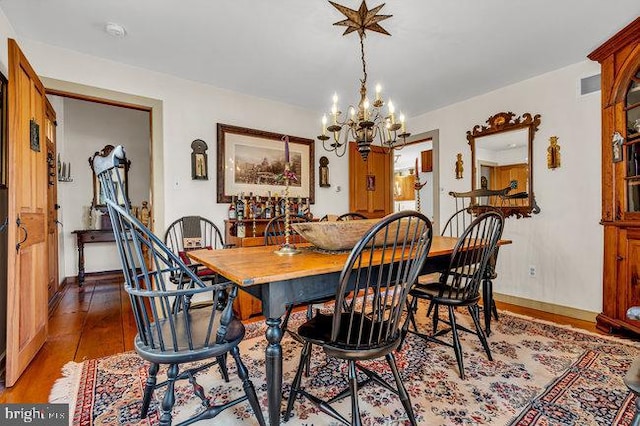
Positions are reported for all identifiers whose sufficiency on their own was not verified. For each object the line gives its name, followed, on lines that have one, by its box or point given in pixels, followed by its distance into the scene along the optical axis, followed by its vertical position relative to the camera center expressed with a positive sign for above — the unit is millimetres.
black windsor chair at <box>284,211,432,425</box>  1258 -542
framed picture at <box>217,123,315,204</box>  3662 +640
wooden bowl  1767 -104
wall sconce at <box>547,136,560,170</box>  3256 +609
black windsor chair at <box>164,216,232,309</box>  3217 -219
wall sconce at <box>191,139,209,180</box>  3463 +607
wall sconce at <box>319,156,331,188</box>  4488 +599
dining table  1286 -291
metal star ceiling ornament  2123 +1372
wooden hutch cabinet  2465 +271
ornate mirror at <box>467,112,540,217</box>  3484 +627
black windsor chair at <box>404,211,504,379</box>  1922 -481
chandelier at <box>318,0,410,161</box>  2104 +725
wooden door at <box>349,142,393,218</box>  4770 +479
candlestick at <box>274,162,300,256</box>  1871 -208
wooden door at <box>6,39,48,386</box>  1828 -10
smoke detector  2399 +1448
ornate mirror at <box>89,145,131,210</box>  4660 +388
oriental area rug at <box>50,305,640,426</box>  1540 -987
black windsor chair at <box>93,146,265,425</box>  1191 -452
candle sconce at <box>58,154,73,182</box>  4305 +619
